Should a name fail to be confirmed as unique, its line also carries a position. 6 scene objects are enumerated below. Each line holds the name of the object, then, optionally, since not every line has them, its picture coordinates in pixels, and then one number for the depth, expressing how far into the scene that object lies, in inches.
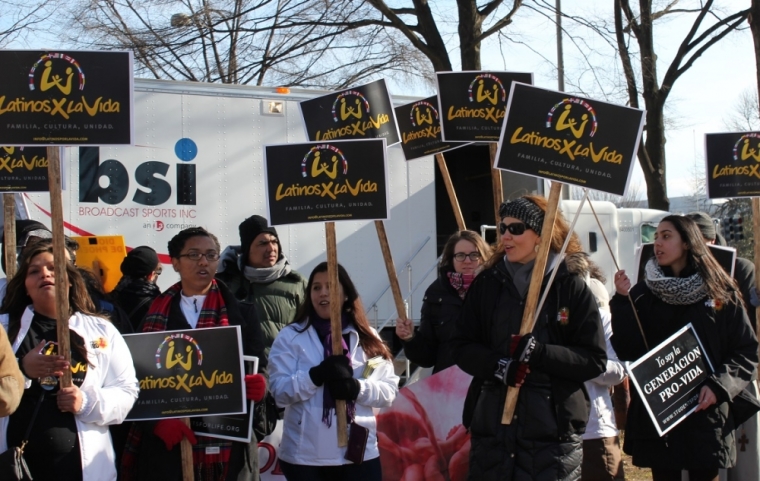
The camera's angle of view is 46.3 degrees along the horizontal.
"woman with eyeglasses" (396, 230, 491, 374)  209.2
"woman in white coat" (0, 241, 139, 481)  149.9
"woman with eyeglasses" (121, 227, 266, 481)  168.9
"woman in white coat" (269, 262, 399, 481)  183.8
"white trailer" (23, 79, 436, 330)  319.9
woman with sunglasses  148.3
